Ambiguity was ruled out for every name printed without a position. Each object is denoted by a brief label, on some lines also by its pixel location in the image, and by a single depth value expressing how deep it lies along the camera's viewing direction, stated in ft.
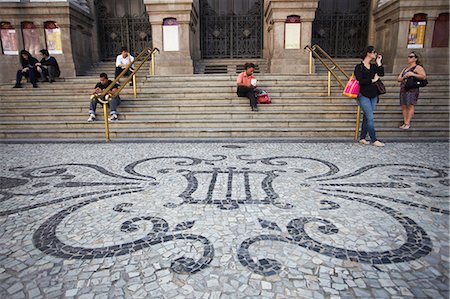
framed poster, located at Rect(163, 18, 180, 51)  39.17
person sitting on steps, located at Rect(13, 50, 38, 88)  32.27
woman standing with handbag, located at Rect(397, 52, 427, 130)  21.51
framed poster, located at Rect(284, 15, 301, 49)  38.93
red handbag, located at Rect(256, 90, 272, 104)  27.50
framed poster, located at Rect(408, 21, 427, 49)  37.83
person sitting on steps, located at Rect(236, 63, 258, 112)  26.32
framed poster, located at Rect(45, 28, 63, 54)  40.14
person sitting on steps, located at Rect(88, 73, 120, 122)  25.40
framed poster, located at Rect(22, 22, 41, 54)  39.81
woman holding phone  18.79
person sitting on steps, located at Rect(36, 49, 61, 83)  33.76
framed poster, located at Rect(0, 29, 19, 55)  39.88
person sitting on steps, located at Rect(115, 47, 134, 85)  31.50
